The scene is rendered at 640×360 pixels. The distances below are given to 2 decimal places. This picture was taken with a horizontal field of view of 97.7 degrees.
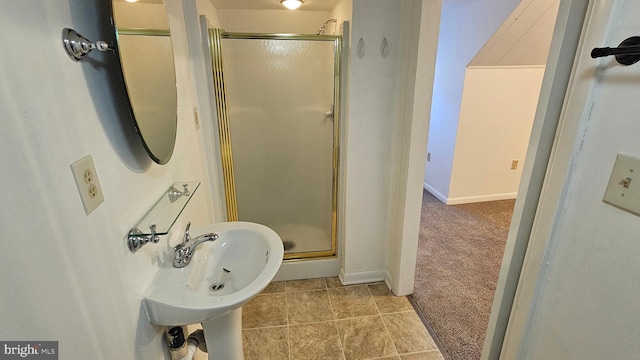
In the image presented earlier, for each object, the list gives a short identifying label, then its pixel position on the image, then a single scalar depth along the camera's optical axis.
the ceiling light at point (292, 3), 2.01
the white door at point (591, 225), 0.67
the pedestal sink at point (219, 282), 0.88
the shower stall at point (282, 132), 1.86
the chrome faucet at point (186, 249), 1.08
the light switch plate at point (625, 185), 0.65
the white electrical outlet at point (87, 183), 0.62
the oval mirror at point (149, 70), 0.80
